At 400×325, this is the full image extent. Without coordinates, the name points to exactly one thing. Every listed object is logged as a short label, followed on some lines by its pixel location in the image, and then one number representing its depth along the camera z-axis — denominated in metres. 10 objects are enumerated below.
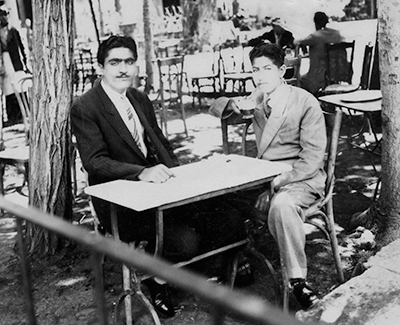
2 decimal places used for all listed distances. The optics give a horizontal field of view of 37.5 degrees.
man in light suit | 3.46
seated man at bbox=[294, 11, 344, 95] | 8.34
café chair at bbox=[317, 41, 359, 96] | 8.41
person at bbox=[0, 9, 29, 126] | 10.57
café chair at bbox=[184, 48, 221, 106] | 10.94
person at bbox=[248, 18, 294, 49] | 10.28
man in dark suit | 3.45
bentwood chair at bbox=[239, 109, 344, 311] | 3.62
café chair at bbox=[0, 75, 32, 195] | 5.20
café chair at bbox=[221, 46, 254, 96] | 9.81
